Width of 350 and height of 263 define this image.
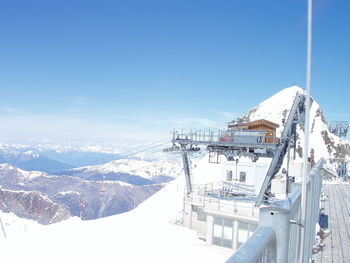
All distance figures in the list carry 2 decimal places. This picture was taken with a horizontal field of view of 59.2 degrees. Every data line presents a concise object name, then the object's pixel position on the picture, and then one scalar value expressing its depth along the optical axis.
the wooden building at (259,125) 30.95
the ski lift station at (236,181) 24.84
